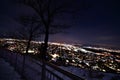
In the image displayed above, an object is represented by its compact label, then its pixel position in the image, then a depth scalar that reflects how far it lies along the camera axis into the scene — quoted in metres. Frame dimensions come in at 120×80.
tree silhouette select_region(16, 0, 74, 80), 8.43
